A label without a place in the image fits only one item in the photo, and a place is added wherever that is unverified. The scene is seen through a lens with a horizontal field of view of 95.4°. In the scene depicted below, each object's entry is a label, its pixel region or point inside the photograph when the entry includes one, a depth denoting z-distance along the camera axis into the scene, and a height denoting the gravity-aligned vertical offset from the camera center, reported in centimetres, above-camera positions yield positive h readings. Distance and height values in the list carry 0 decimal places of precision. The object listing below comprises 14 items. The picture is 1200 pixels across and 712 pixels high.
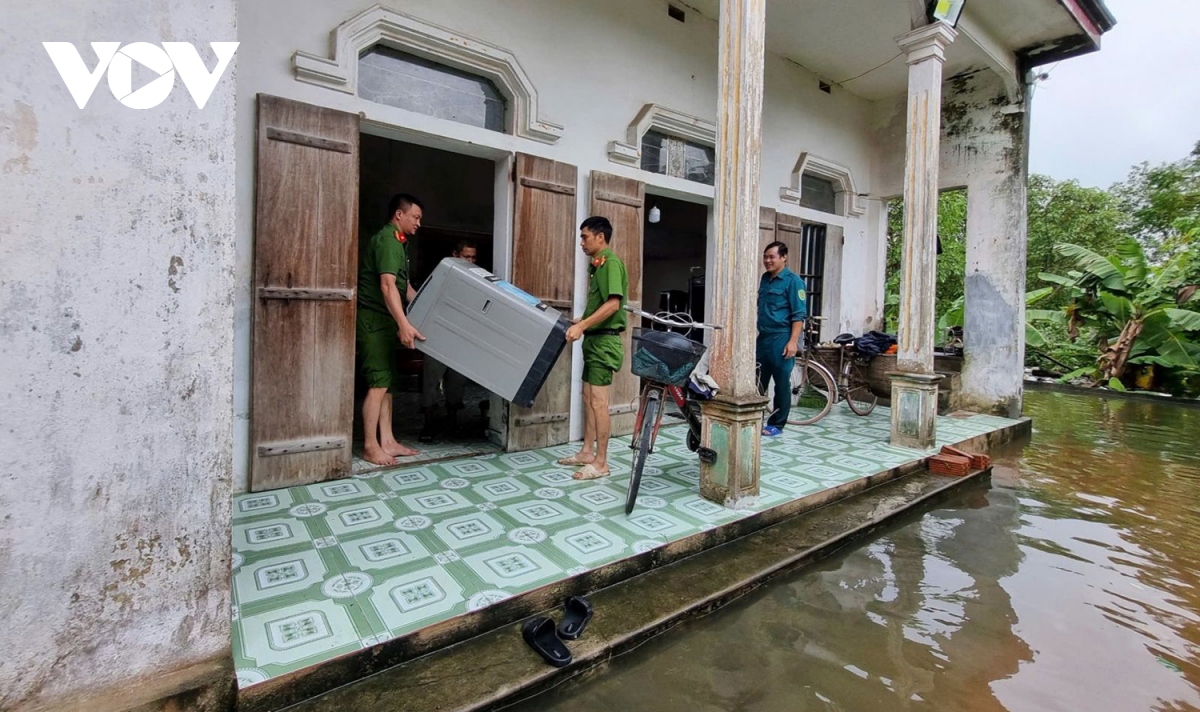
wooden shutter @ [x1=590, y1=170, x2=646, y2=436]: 451 +87
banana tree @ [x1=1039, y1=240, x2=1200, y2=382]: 888 +80
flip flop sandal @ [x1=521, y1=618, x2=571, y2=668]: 182 -106
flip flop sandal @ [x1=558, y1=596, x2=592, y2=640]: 198 -106
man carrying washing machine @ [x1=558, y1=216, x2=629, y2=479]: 339 +7
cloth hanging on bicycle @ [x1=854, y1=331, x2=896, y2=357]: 573 +2
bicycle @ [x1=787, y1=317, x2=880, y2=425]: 564 -42
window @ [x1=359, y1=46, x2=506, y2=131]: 353 +168
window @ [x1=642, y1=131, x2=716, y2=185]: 505 +176
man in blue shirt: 483 +20
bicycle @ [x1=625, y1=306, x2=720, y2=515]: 308 -18
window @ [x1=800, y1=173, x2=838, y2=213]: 660 +187
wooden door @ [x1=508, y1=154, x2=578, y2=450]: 407 +60
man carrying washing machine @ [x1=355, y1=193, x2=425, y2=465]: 356 +16
